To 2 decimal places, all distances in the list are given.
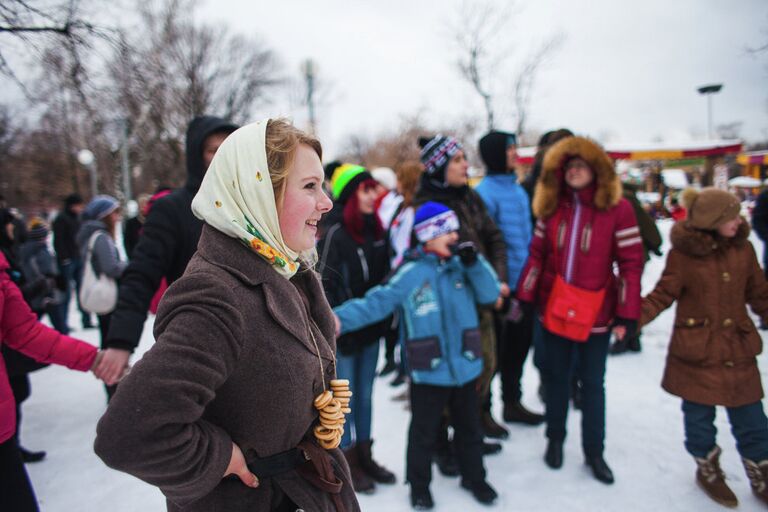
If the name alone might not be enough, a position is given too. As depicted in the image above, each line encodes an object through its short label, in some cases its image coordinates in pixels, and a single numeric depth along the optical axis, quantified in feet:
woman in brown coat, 3.19
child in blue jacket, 9.57
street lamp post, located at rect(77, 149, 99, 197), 71.26
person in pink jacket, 6.43
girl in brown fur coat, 9.36
